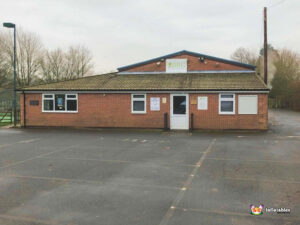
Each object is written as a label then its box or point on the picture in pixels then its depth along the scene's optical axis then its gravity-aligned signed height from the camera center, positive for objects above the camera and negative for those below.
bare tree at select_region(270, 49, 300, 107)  45.23 +4.93
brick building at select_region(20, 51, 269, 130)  16.81 +0.47
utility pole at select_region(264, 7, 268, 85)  21.82 +5.04
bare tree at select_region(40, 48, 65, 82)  39.72 +5.81
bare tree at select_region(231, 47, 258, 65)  54.13 +9.67
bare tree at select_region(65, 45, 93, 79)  43.12 +6.49
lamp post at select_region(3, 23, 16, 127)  18.48 +5.28
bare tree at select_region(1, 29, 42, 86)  35.72 +6.32
